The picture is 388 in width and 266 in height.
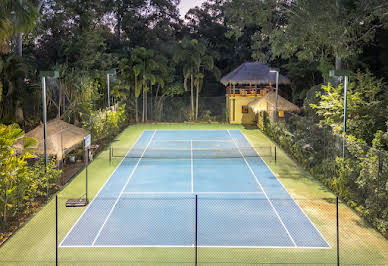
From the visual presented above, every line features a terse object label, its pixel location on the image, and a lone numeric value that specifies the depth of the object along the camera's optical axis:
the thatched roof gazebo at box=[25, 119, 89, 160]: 18.08
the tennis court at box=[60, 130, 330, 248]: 12.58
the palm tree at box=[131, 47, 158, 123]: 38.25
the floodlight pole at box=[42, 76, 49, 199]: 16.55
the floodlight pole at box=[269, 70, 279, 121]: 30.30
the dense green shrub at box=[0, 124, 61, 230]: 12.91
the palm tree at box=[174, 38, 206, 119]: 39.44
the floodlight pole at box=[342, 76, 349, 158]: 17.39
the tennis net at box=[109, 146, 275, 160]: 24.56
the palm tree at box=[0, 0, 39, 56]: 16.39
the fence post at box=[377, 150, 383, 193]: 13.41
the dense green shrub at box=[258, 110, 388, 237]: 13.49
